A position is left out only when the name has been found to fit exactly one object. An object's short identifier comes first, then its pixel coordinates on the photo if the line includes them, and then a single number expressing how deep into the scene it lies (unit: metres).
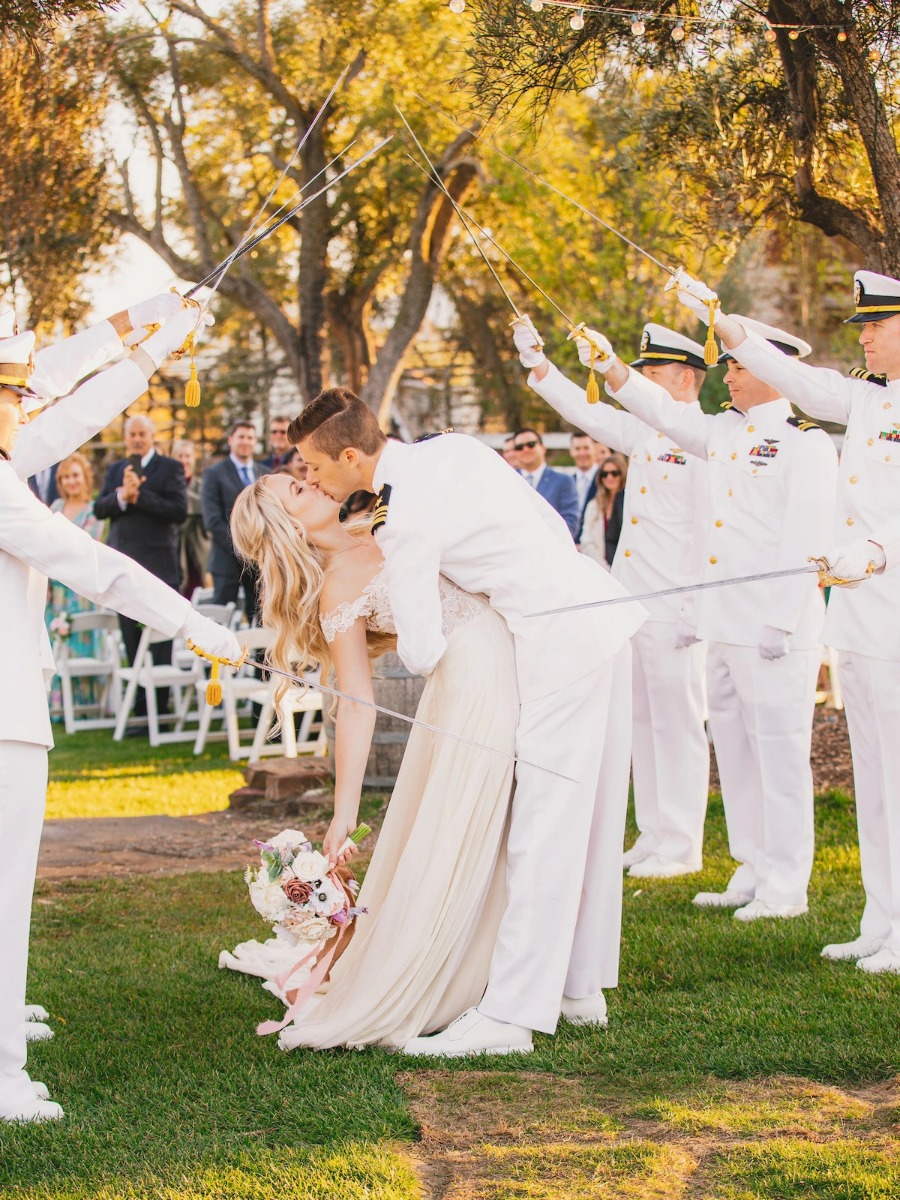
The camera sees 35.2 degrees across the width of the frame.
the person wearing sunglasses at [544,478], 10.30
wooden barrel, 8.31
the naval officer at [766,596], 5.94
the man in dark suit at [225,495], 11.57
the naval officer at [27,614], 3.79
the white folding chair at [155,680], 11.15
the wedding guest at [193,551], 13.73
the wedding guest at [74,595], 11.93
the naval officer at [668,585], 6.89
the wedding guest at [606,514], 9.76
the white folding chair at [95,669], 11.92
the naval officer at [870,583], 5.10
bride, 4.39
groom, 4.27
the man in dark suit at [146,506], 11.18
